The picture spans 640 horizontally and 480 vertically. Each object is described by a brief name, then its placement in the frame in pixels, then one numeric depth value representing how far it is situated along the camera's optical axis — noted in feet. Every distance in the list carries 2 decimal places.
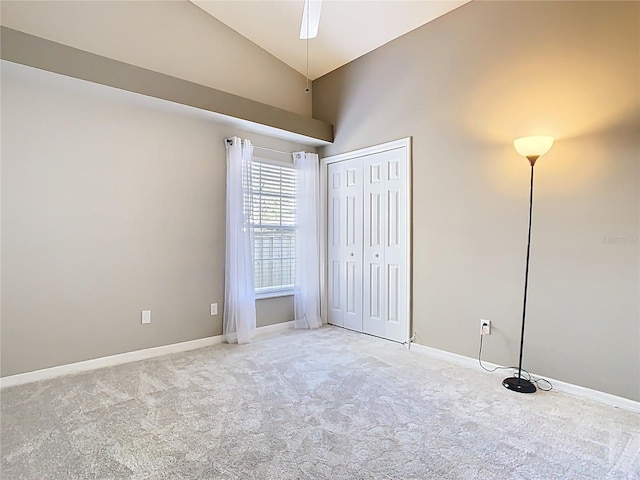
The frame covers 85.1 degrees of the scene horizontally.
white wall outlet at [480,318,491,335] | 10.12
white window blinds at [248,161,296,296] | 13.69
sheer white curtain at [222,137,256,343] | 12.57
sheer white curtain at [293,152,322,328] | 14.62
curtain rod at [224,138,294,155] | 12.68
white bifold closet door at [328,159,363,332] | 14.06
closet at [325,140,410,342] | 12.44
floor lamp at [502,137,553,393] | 8.23
